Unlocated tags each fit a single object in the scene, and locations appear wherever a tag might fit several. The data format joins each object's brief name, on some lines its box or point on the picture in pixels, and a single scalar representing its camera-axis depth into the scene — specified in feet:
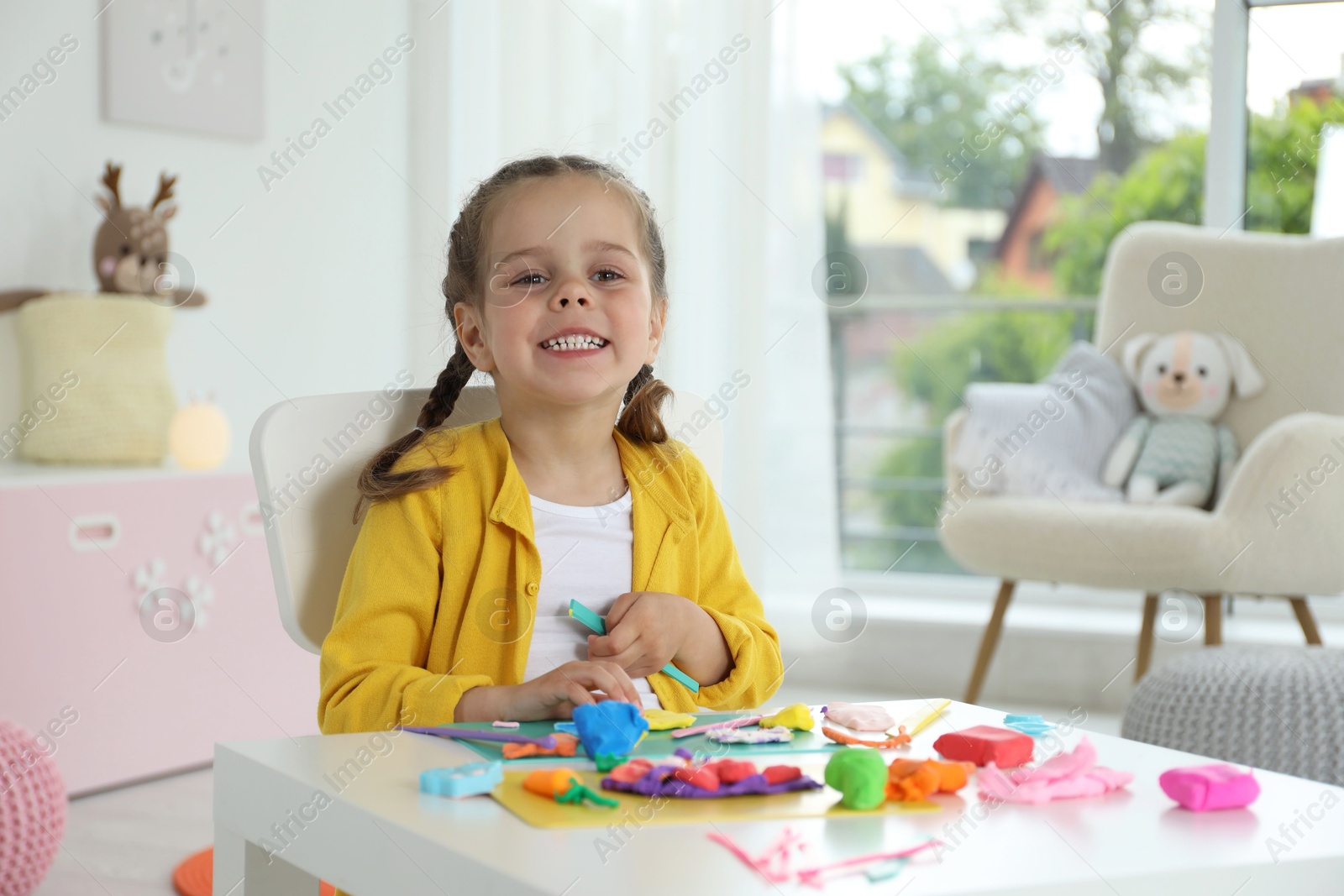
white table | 4.88
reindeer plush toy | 9.99
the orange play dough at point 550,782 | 5.24
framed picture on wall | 10.52
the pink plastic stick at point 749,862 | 4.80
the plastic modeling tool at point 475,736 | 5.48
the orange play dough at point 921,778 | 5.30
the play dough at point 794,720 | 5.66
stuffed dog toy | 10.95
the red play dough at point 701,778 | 5.28
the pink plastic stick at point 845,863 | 4.83
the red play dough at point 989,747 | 5.47
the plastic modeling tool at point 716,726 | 5.62
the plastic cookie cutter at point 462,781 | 5.24
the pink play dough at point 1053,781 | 5.32
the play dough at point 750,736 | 5.56
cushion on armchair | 10.69
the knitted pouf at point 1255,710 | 7.26
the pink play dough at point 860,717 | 5.67
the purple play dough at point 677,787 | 5.26
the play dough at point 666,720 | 5.65
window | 14.83
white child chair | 6.14
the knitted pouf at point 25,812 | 7.57
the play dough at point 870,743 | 5.58
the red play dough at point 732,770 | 5.31
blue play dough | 5.44
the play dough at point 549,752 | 5.44
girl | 6.08
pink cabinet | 8.81
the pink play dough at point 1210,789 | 5.29
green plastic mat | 5.49
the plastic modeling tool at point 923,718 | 5.69
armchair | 9.42
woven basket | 9.53
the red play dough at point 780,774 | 5.31
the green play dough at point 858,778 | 5.25
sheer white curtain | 13.21
